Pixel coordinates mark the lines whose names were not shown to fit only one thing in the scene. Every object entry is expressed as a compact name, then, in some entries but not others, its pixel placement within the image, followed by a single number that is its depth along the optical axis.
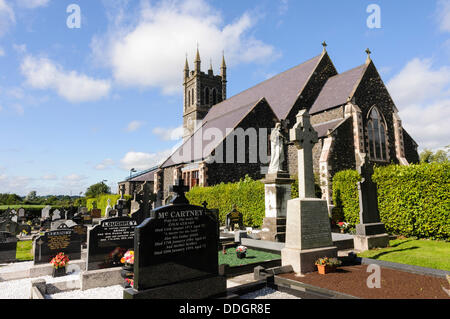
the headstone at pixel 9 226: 12.66
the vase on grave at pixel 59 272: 7.46
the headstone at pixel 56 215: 17.77
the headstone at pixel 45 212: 20.17
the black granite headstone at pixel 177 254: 4.14
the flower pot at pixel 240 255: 7.87
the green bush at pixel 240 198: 14.98
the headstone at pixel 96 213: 25.74
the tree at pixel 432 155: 40.32
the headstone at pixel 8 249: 9.26
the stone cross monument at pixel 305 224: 6.29
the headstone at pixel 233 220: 14.45
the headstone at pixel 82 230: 10.55
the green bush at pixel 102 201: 31.69
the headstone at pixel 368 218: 8.70
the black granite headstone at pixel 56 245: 8.07
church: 19.95
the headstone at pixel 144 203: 11.42
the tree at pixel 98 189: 61.71
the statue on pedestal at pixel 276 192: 10.48
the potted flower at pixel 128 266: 5.64
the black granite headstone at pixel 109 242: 6.64
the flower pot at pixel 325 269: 6.04
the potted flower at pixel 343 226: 12.50
